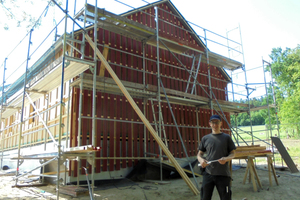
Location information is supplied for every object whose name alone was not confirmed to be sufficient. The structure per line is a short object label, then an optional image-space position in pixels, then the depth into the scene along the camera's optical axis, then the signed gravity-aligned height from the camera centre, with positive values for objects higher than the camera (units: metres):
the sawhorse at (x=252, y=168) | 6.46 -1.05
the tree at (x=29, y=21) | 7.88 +4.22
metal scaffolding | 6.14 +1.70
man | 3.50 -0.43
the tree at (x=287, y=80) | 26.62 +6.58
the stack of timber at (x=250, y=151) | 6.71 -0.59
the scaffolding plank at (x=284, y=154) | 9.44 -0.95
